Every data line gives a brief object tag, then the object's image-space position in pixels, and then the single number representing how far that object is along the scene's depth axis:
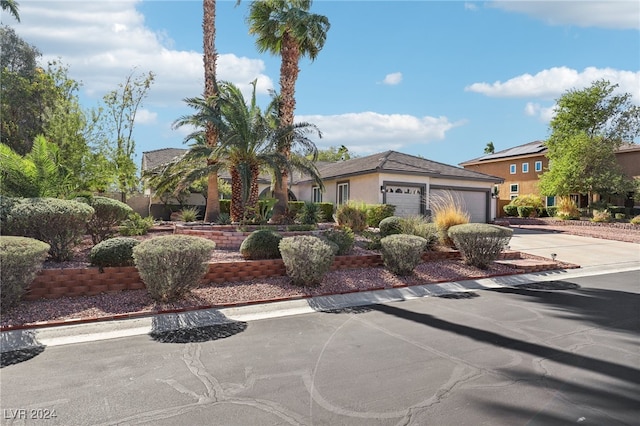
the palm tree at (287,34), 16.25
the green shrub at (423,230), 11.73
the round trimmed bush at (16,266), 5.91
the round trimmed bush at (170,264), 6.73
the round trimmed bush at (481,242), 10.48
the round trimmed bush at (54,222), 7.67
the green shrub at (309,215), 14.77
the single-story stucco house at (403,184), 21.52
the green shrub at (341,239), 10.54
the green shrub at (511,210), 32.09
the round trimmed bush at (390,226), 12.97
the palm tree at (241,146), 13.73
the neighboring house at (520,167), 32.28
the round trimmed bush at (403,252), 9.51
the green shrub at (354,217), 15.24
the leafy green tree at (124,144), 19.61
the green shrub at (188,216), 16.97
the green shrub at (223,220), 14.19
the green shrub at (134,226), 11.92
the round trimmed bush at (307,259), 8.20
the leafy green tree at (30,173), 9.30
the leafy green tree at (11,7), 19.02
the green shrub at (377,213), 18.83
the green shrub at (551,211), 30.54
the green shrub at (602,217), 24.28
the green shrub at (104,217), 10.02
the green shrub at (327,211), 22.12
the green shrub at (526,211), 30.98
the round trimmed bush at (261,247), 9.42
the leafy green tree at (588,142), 26.73
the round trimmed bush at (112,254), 7.62
